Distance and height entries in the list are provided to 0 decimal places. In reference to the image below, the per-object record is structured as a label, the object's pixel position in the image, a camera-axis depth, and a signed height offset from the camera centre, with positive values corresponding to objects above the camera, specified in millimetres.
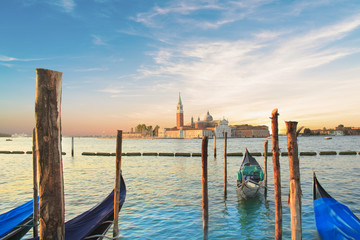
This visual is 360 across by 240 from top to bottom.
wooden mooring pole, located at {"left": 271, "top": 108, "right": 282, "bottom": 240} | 3980 -705
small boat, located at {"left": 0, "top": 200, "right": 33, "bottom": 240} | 4027 -1421
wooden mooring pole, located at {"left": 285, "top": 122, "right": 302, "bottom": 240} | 3451 -841
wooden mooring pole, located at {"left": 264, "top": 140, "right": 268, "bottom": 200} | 8144 -1260
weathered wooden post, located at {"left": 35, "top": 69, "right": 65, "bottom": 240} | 2193 -143
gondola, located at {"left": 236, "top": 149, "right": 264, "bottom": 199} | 7718 -1517
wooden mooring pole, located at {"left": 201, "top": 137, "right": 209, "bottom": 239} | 4754 -1216
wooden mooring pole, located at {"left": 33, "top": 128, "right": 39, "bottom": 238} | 4645 -1366
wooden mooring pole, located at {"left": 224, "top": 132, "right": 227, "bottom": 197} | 8022 -1646
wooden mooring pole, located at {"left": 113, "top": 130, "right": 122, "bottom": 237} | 4625 -1042
